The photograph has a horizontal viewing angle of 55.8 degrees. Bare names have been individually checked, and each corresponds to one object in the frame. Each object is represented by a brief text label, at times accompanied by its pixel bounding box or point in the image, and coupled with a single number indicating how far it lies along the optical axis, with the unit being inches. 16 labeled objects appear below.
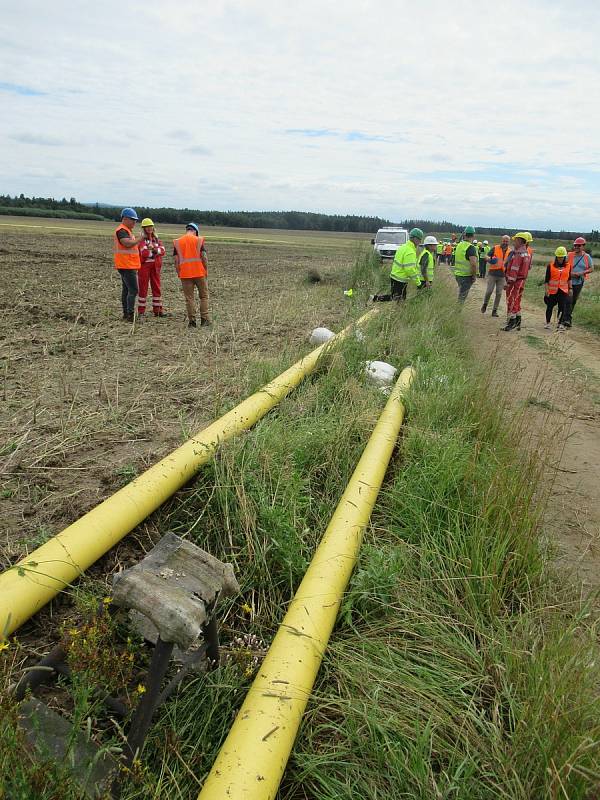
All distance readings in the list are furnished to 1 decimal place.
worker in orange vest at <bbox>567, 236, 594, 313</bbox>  499.2
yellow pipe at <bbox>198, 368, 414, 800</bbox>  68.2
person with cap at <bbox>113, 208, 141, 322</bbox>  363.3
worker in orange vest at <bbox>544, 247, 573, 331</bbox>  473.4
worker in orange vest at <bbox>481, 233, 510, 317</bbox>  522.6
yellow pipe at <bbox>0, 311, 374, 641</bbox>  91.2
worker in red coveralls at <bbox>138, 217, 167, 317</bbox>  399.5
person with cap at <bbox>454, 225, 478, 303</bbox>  548.8
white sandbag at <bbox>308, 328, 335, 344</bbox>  311.3
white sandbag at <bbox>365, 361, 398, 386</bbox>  240.4
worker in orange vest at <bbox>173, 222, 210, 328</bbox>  373.7
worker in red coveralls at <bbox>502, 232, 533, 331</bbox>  471.2
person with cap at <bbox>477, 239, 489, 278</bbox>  924.8
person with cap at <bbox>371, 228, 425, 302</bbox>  435.2
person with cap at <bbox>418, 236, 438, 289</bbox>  484.4
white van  1024.9
